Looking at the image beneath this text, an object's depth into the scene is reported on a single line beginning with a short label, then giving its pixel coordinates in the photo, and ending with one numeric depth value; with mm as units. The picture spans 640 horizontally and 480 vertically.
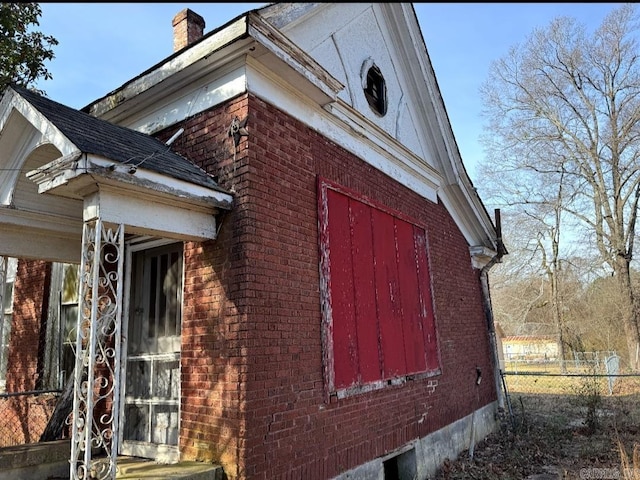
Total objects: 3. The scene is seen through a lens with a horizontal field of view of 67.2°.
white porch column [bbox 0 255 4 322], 5559
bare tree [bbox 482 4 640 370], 23891
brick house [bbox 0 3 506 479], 4082
